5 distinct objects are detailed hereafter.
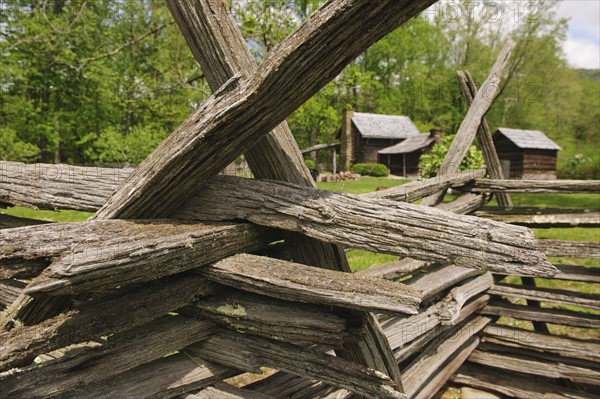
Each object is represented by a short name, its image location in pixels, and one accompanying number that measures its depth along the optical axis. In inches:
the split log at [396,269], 108.2
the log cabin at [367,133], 1205.1
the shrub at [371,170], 1071.0
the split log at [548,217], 130.5
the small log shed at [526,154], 898.7
